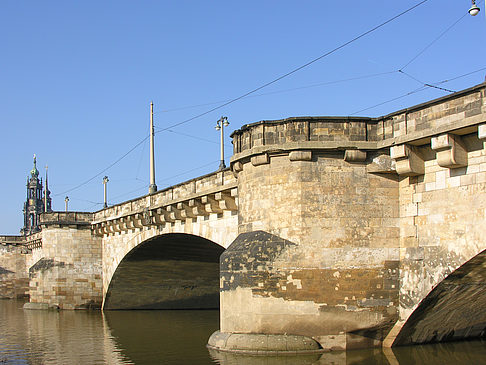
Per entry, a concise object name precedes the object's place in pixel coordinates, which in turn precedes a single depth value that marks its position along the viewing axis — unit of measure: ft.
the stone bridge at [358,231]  44.80
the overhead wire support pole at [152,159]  103.64
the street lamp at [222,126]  100.26
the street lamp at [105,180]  164.25
